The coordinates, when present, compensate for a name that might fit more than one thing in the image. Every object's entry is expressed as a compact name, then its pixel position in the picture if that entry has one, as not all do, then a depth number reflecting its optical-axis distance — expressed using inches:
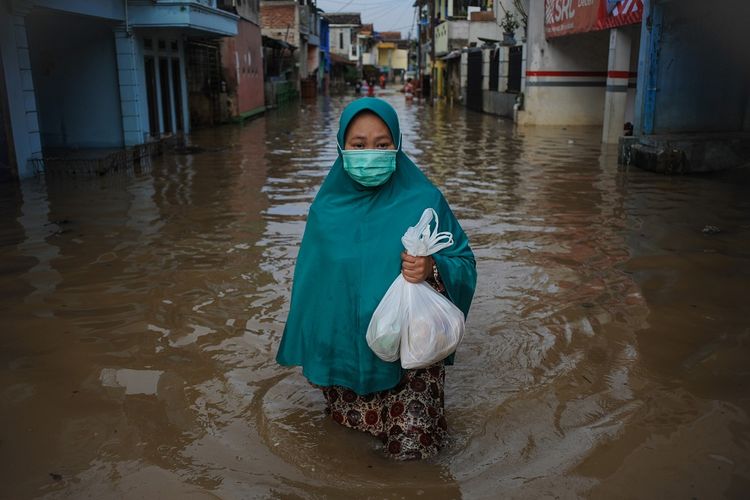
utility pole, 1539.1
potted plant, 938.7
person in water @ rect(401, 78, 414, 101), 1550.2
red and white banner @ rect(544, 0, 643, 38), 533.6
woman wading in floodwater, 111.4
